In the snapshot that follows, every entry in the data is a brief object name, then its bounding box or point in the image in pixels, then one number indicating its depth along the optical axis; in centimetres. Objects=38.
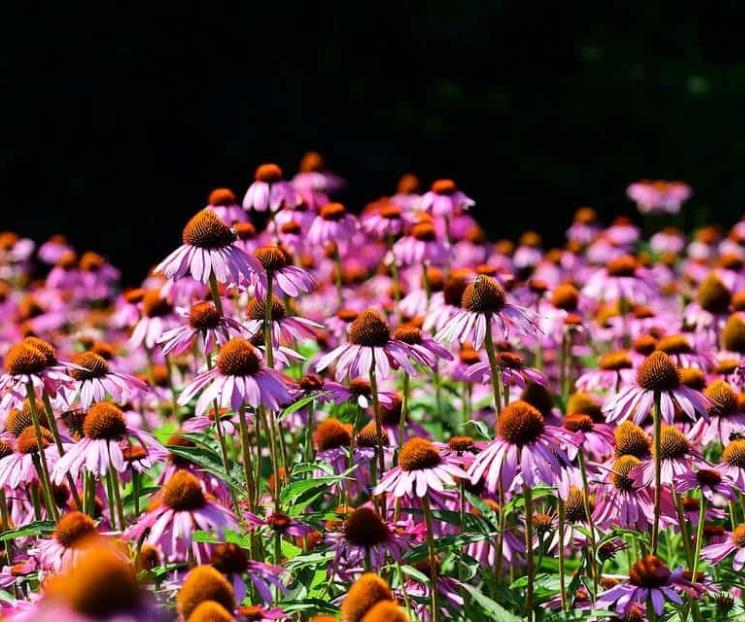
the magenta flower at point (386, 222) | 923
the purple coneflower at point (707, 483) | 543
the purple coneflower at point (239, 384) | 462
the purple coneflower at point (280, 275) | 588
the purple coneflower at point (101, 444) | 461
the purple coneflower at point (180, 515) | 414
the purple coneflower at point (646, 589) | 472
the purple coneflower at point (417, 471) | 461
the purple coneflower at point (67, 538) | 425
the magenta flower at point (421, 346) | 541
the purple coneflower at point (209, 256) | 534
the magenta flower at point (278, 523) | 478
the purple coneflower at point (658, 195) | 1803
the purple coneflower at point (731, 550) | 534
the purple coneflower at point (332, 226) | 857
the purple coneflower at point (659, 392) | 533
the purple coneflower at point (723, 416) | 624
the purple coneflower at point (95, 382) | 544
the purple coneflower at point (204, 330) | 544
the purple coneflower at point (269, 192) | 845
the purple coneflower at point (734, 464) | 566
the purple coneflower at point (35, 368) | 511
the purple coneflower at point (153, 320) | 797
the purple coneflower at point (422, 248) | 892
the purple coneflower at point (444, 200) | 941
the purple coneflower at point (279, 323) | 598
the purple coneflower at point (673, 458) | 550
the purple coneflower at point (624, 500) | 551
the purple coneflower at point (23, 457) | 526
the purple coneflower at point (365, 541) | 475
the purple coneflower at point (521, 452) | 444
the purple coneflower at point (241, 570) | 413
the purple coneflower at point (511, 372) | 596
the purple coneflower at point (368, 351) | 521
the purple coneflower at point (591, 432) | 601
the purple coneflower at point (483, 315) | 545
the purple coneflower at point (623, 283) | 964
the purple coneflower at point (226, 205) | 818
